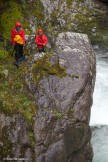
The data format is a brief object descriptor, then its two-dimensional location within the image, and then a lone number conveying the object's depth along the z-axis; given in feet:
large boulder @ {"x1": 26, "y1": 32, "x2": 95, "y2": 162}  36.88
